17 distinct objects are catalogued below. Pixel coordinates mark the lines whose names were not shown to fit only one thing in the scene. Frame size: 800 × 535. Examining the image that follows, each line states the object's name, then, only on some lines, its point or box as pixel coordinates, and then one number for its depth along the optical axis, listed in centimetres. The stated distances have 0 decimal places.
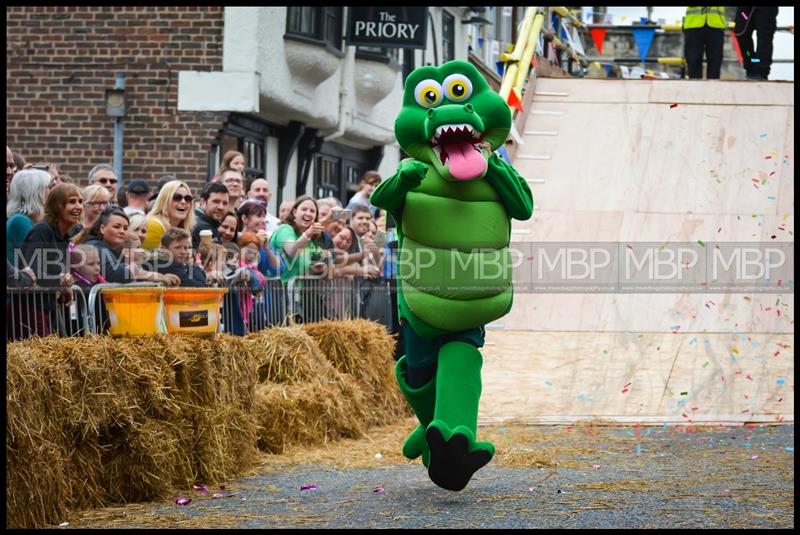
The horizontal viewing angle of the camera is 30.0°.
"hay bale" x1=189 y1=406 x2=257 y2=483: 789
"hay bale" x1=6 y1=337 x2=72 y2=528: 641
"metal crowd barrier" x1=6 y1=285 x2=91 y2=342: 771
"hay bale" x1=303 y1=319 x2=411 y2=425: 1068
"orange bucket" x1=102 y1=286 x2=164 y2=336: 772
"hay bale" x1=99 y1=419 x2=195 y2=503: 727
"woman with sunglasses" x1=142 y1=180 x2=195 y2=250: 1024
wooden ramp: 1123
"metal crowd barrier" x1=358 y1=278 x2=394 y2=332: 1266
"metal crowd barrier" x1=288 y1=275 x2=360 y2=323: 1137
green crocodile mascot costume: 764
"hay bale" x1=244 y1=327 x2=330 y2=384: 977
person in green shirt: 1162
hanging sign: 2016
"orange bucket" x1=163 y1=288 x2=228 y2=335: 810
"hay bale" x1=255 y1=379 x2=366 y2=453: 926
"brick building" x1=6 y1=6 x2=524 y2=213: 1781
